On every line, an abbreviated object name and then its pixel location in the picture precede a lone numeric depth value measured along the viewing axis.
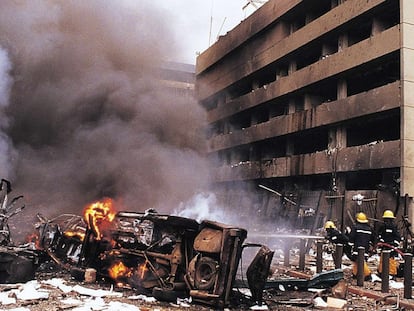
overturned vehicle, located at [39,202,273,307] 5.91
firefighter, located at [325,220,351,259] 9.96
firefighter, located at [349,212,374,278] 9.55
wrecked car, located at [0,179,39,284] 6.73
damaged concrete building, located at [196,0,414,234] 17.17
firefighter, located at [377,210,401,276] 9.71
